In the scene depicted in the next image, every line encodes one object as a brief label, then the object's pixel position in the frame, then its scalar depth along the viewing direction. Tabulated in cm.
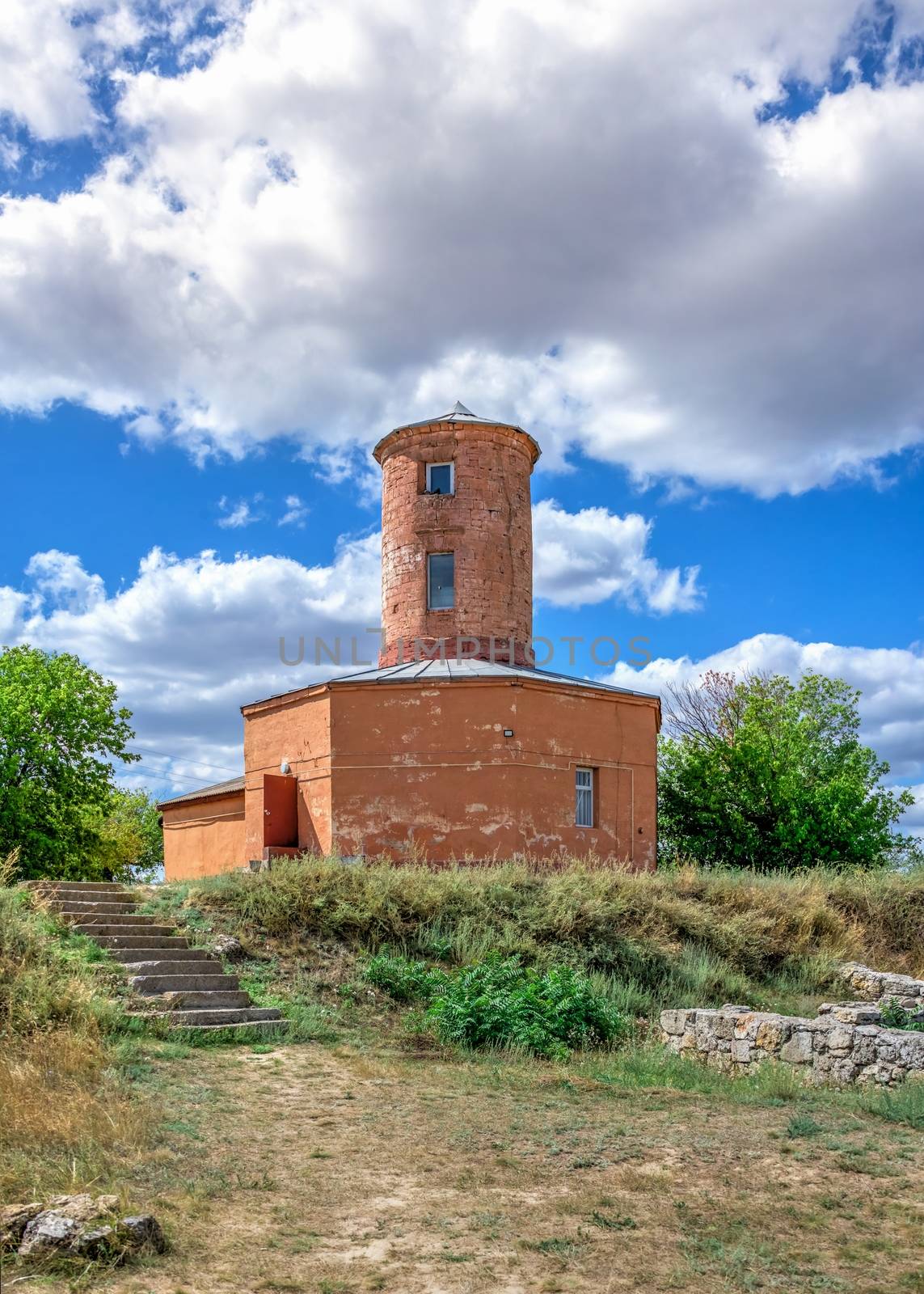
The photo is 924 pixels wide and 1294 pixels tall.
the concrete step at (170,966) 1288
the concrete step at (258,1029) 1184
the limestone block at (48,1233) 558
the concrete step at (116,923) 1409
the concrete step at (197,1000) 1208
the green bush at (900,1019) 1301
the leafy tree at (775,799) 2731
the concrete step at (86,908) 1452
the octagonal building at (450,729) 1923
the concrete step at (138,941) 1360
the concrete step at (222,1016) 1183
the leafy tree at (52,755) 2528
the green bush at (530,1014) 1179
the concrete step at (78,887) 1538
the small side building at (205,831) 2281
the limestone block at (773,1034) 1118
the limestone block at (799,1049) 1099
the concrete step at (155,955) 1328
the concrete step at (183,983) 1248
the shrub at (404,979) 1348
